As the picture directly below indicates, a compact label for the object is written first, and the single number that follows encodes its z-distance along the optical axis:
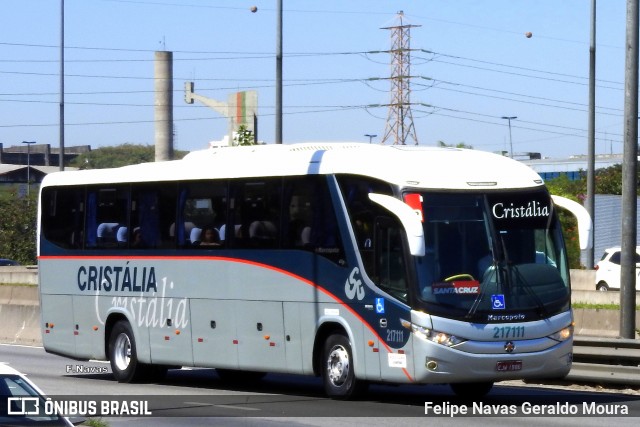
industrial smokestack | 86.38
